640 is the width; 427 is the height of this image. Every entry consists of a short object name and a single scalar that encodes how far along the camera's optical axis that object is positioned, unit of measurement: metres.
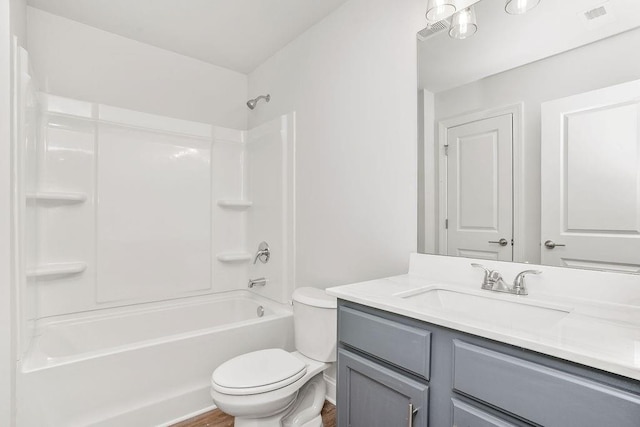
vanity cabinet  0.70
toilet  1.41
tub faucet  2.64
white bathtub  1.55
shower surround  1.67
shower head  2.73
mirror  1.08
